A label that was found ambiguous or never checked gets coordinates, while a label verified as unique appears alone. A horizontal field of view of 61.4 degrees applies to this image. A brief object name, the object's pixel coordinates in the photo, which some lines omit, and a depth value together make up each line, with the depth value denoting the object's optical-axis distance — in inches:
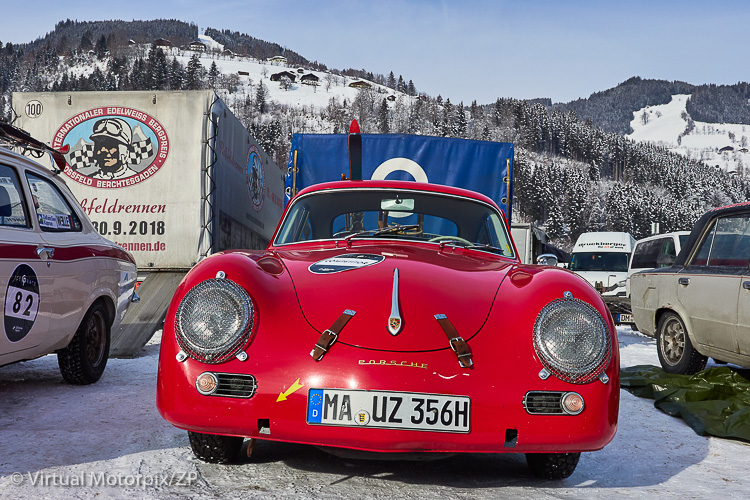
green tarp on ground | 161.5
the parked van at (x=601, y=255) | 588.1
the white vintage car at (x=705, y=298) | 195.9
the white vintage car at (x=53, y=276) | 152.2
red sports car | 94.7
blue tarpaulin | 341.1
